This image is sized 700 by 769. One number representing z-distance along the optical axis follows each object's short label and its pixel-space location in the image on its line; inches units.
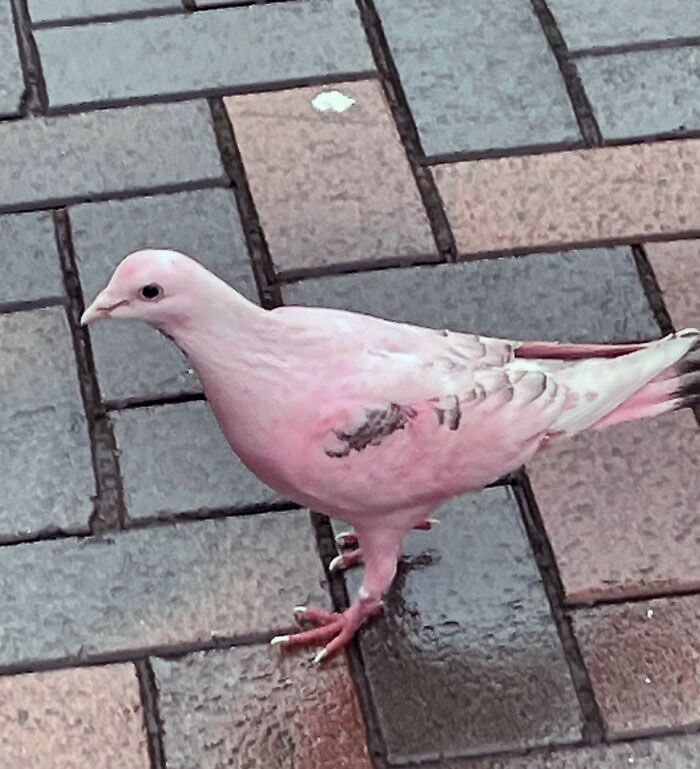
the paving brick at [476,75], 107.7
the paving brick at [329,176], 100.5
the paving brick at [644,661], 78.5
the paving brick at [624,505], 83.7
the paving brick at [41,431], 86.6
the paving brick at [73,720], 77.0
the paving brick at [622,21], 114.1
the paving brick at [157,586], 81.6
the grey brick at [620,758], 76.8
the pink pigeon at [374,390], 66.9
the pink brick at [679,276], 96.6
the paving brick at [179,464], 87.3
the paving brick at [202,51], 110.7
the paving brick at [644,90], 108.3
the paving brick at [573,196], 101.3
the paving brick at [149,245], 93.2
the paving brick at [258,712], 77.0
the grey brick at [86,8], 115.3
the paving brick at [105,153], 104.2
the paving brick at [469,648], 78.1
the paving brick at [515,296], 96.1
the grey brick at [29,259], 97.8
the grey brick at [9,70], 109.1
